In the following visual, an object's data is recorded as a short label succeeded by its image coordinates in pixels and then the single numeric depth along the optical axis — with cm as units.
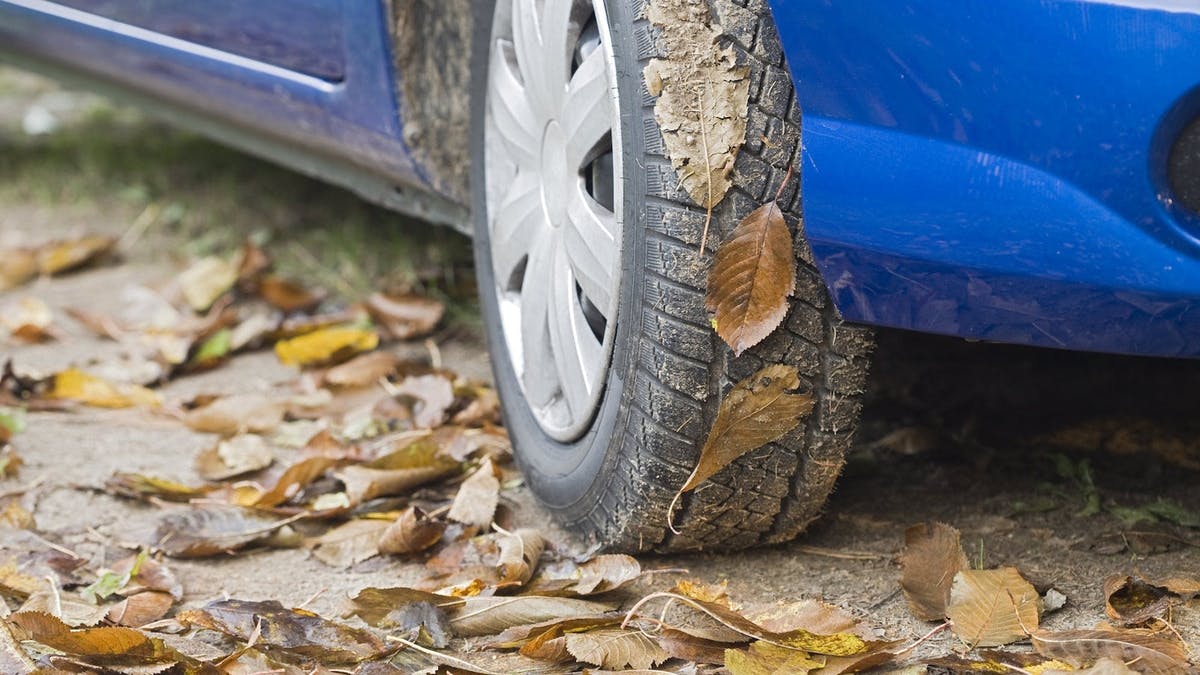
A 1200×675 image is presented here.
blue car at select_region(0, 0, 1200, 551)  298
